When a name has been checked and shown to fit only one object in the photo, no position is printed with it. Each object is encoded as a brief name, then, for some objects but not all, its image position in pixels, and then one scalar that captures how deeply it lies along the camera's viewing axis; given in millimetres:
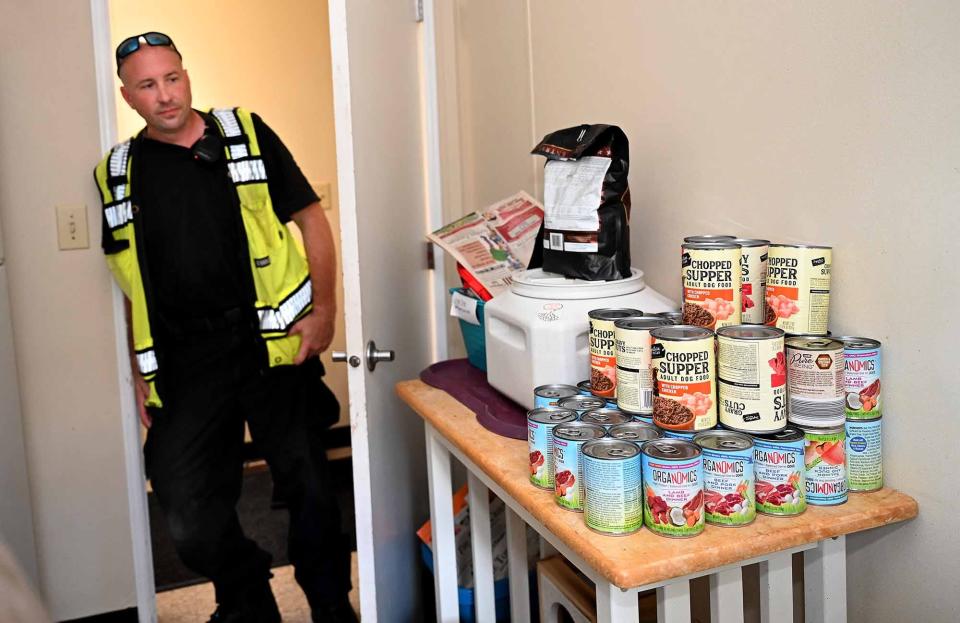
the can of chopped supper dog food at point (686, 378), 970
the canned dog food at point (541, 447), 1026
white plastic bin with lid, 1237
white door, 1533
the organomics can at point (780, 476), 922
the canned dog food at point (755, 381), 946
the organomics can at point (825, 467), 961
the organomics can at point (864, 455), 1001
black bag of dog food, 1261
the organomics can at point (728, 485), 900
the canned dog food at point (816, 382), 962
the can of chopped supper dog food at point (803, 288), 1032
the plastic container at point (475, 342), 1604
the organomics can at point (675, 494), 879
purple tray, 1288
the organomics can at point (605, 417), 1053
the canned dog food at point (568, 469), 956
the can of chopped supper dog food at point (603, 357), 1132
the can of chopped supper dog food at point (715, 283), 1075
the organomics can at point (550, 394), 1157
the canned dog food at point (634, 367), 1036
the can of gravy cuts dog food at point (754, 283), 1100
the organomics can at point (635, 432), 981
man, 2184
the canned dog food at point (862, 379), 996
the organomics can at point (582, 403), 1124
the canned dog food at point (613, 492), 887
